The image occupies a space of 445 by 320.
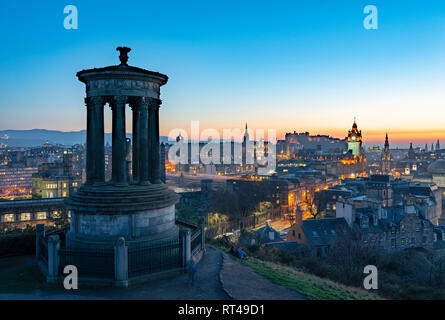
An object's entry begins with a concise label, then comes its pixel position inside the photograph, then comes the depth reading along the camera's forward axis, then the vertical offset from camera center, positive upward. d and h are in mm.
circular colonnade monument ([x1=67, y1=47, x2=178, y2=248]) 17422 -1204
